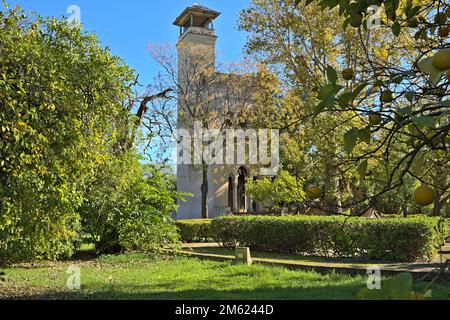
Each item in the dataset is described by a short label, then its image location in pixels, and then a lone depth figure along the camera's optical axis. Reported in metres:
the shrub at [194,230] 16.36
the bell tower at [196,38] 29.12
